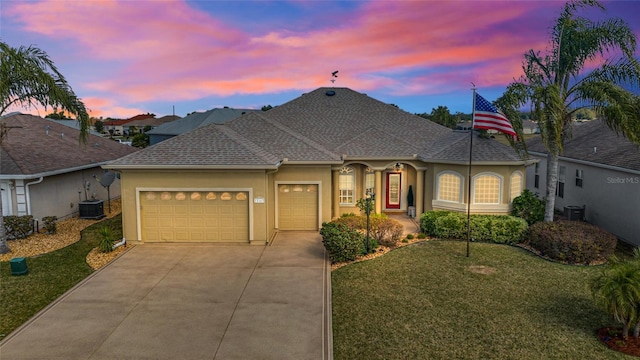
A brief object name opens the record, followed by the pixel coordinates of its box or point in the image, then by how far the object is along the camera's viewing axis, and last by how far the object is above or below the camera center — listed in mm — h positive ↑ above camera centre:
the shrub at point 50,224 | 16250 -2649
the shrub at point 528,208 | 16375 -2102
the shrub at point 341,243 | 13070 -2825
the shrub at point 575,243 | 12969 -2887
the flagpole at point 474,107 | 14110 +1850
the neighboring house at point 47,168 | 16375 -355
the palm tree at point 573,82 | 13594 +2839
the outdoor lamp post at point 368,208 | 13819 -1758
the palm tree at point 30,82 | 12930 +2725
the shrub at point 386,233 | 14781 -2804
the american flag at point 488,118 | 13719 +1430
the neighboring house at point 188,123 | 43062 +4183
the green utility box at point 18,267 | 11844 -3227
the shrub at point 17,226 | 15406 -2602
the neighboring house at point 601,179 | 15030 -953
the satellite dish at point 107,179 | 20000 -977
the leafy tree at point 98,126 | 87688 +7686
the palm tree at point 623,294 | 7590 -2702
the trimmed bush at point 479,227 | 15258 -2720
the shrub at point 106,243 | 14016 -2977
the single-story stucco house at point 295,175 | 14891 -683
